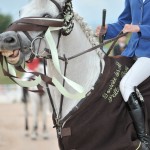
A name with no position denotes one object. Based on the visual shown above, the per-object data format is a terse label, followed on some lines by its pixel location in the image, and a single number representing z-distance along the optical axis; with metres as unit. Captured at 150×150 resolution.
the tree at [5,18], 83.90
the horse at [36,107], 21.69
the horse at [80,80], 8.38
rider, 8.82
